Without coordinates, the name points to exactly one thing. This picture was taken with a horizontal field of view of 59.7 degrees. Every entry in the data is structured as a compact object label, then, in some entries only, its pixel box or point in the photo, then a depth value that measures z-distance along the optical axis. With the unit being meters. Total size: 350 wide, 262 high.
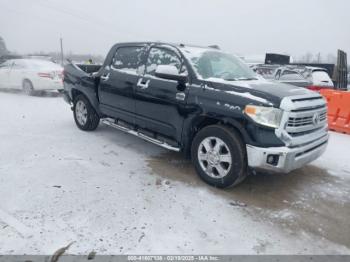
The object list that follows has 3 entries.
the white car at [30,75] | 11.30
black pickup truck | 3.53
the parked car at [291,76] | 9.34
